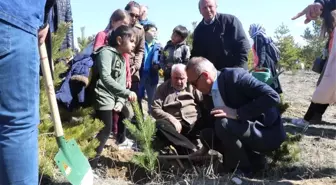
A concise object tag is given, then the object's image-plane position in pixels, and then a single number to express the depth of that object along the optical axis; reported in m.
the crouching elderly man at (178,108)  4.19
